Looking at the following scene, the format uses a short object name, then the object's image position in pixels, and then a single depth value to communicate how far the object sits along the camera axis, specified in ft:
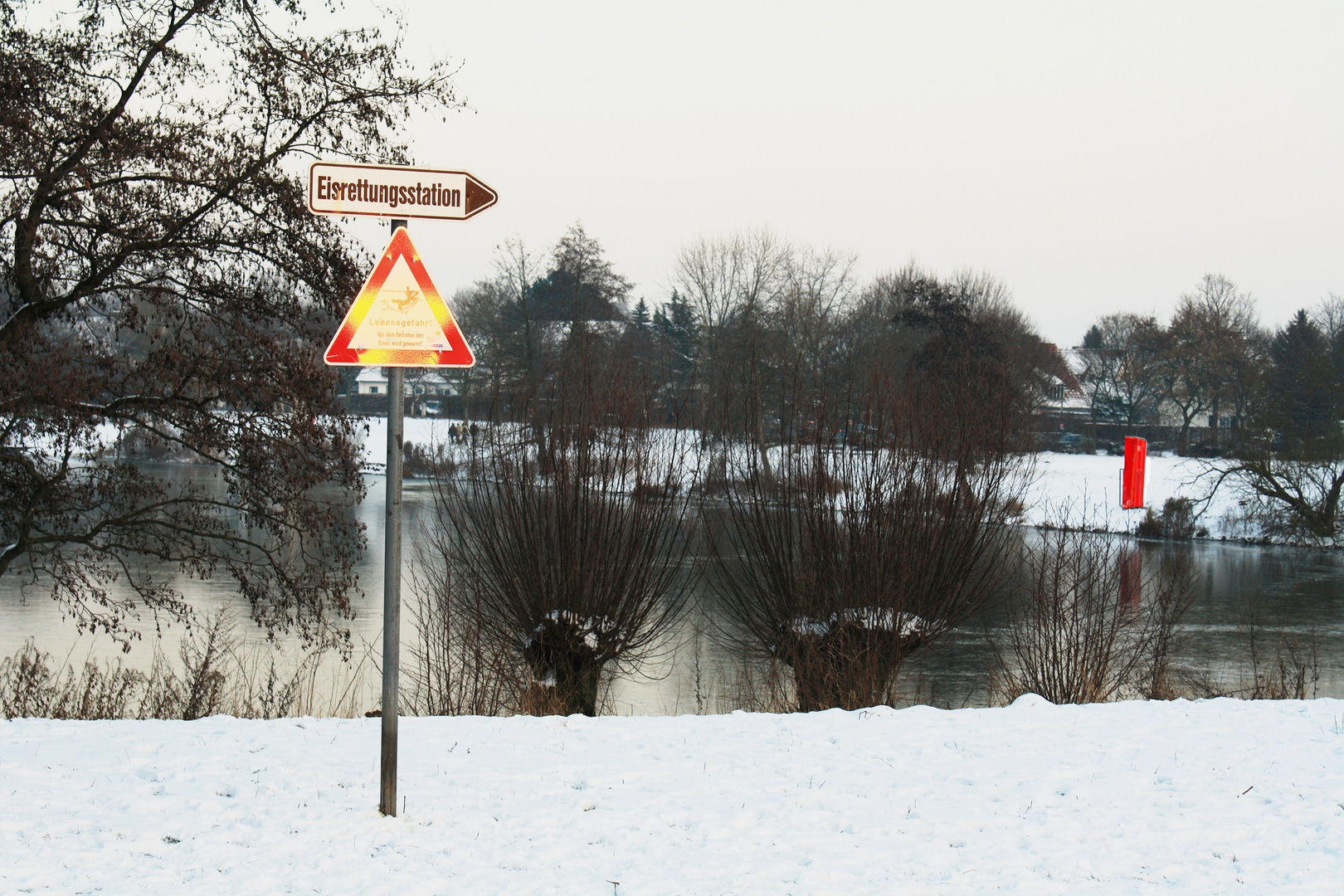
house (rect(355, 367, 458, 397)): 225.56
